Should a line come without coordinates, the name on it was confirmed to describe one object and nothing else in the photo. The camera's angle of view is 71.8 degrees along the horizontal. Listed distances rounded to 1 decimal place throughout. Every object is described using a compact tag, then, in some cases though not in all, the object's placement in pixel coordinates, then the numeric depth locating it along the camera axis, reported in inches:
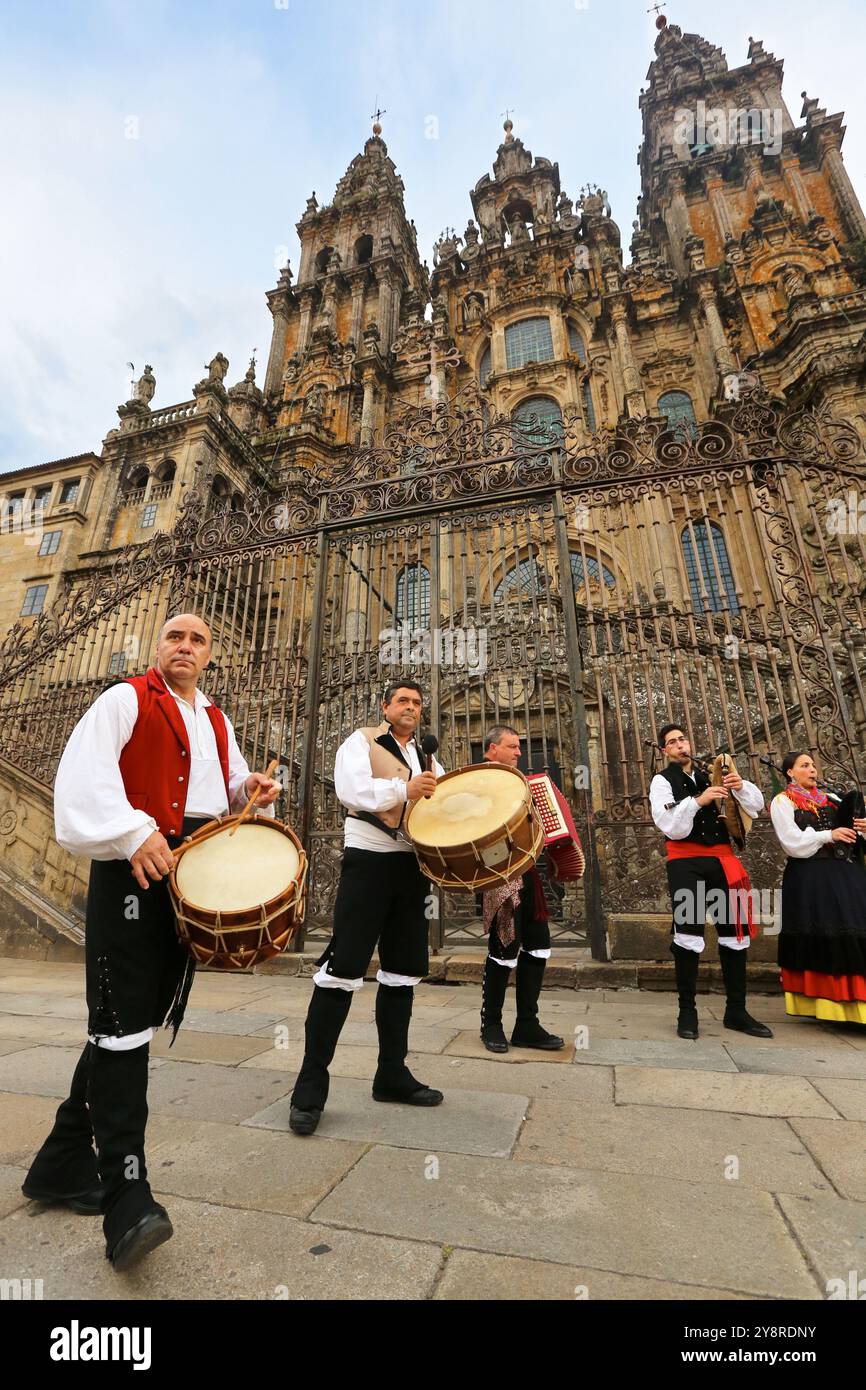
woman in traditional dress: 179.0
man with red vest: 81.3
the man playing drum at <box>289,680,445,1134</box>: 124.0
